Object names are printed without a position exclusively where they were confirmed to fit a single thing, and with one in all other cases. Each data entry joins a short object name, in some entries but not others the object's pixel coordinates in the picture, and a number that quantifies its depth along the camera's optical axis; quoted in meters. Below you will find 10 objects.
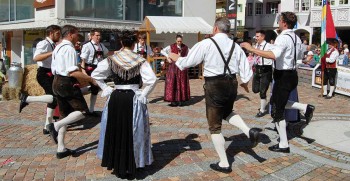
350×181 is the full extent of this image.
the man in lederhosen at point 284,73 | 5.32
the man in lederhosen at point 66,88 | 5.01
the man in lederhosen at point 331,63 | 11.26
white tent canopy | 14.84
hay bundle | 10.74
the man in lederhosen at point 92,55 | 7.97
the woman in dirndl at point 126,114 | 4.32
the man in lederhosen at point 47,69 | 6.20
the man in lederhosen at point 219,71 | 4.53
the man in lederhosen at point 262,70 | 7.99
